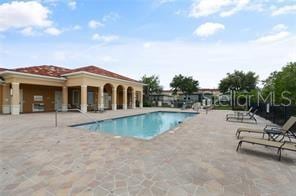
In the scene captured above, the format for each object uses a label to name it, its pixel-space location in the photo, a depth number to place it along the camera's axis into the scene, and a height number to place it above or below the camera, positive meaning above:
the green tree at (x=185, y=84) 23.85 +2.59
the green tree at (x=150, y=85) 24.31 +2.43
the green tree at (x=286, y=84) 7.33 +0.82
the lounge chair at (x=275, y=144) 3.22 -1.12
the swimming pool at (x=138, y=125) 7.54 -1.80
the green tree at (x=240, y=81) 23.55 +3.08
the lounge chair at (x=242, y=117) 9.02 -1.29
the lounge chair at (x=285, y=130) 4.31 -1.04
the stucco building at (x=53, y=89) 11.28 +0.96
